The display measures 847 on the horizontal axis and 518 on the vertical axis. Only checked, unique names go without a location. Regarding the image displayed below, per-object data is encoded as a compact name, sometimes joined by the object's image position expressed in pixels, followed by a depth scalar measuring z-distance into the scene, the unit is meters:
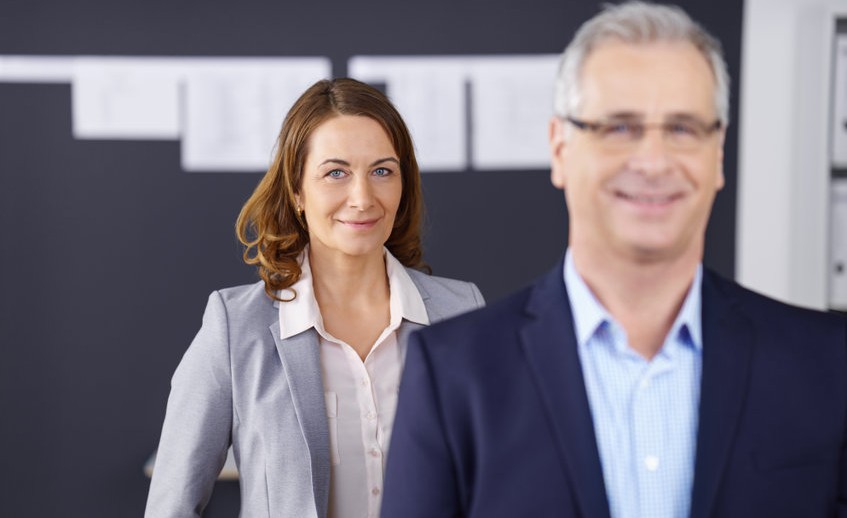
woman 1.74
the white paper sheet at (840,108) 3.36
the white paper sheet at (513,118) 3.67
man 0.97
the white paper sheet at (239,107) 3.58
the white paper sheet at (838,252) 3.43
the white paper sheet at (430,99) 3.61
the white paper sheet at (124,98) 3.54
